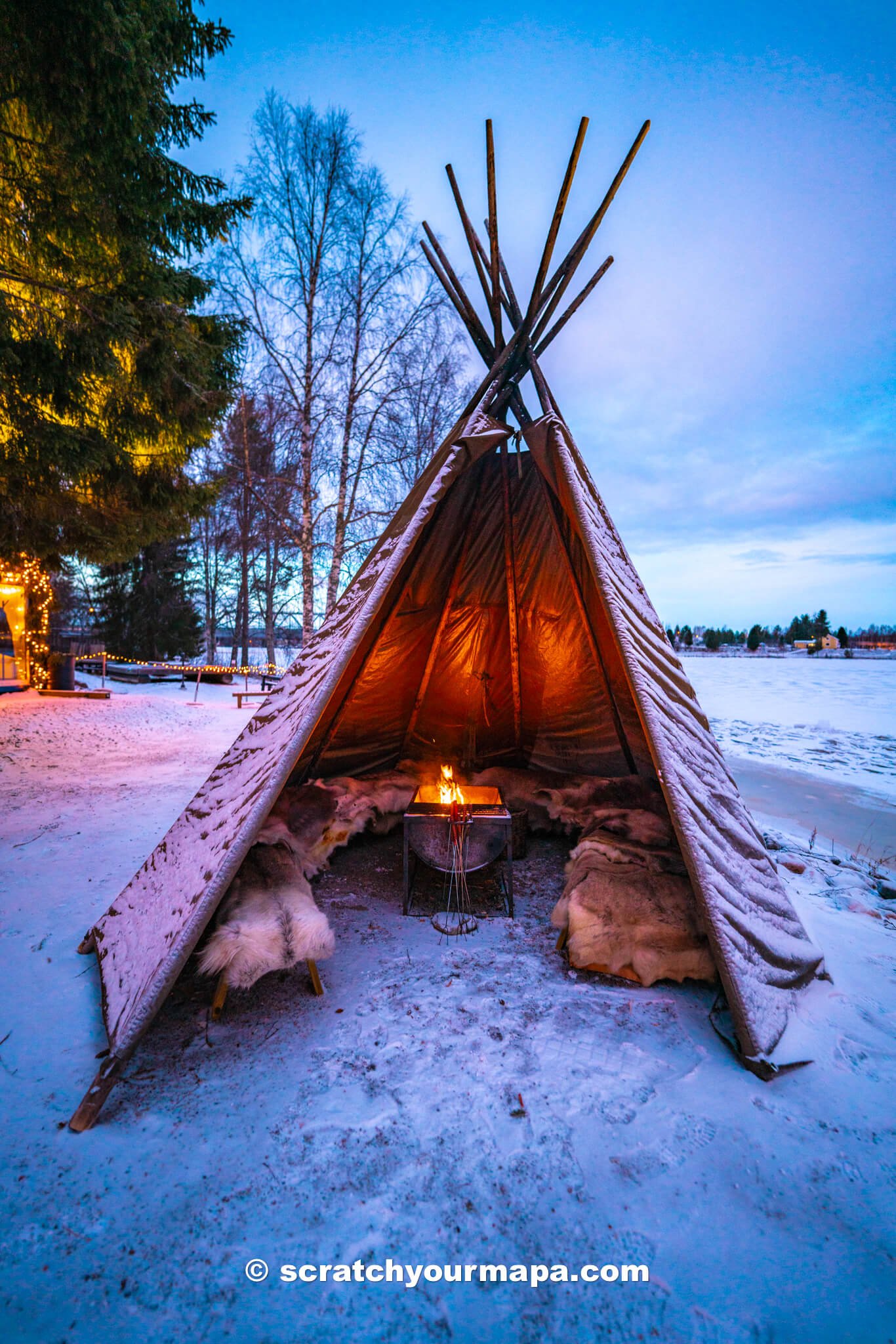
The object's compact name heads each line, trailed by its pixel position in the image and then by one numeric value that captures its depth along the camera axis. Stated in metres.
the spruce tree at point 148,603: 16.84
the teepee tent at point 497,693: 2.03
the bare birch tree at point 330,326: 7.36
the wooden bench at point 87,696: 10.08
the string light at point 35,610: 9.88
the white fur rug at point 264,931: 1.98
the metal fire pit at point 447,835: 2.90
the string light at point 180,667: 12.34
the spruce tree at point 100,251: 3.46
